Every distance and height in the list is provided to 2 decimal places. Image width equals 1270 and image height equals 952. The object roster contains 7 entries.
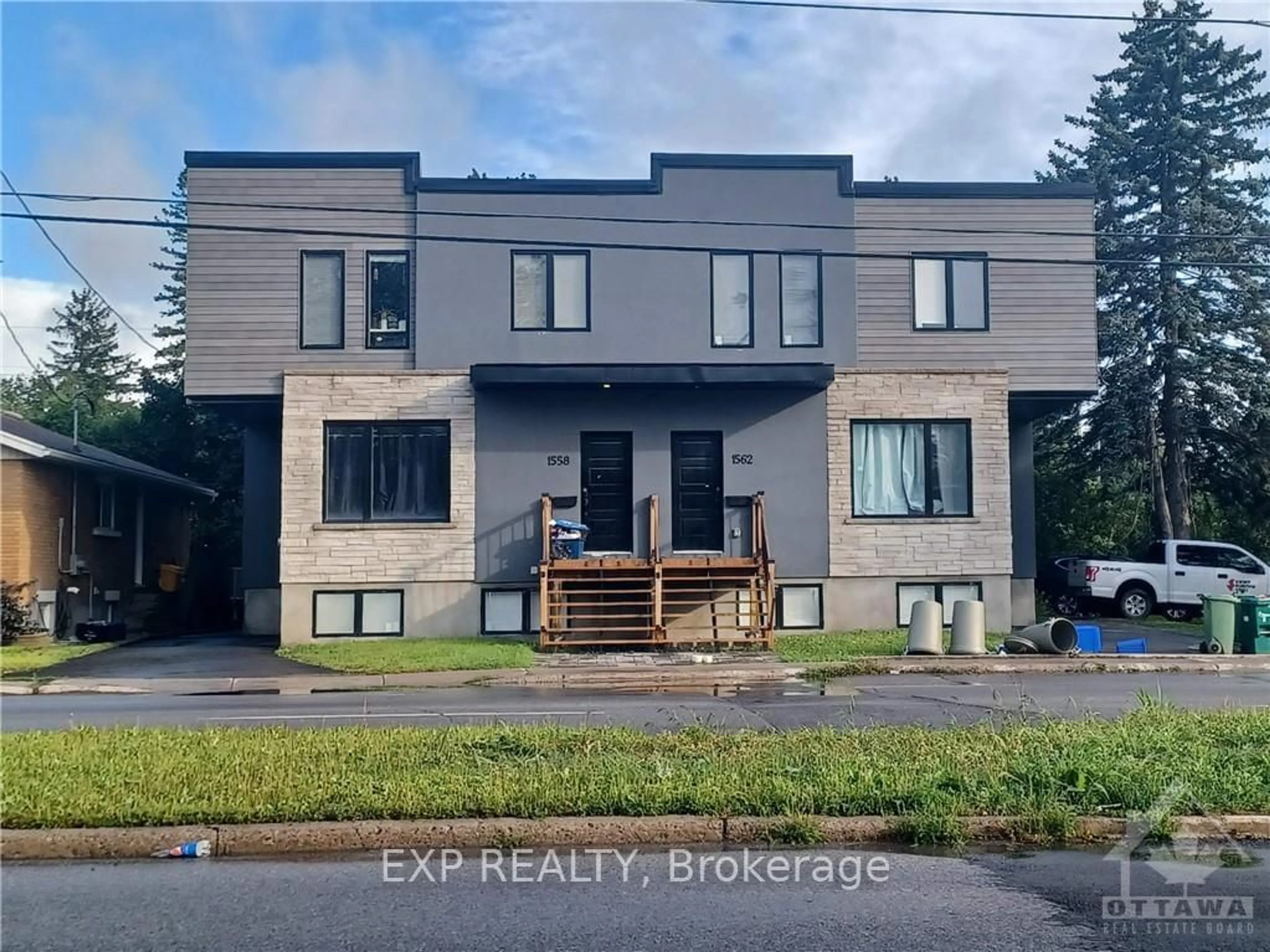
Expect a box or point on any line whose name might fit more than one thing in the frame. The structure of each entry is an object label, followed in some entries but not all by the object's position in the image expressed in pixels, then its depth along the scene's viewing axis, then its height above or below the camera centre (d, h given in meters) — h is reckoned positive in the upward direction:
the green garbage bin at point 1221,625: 20.08 -1.20
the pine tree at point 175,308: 50.69 +10.60
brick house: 23.81 +0.56
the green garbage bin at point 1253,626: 19.95 -1.22
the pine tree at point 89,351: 68.94 +11.48
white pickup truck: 27.95 -0.62
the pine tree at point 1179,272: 33.62 +7.66
